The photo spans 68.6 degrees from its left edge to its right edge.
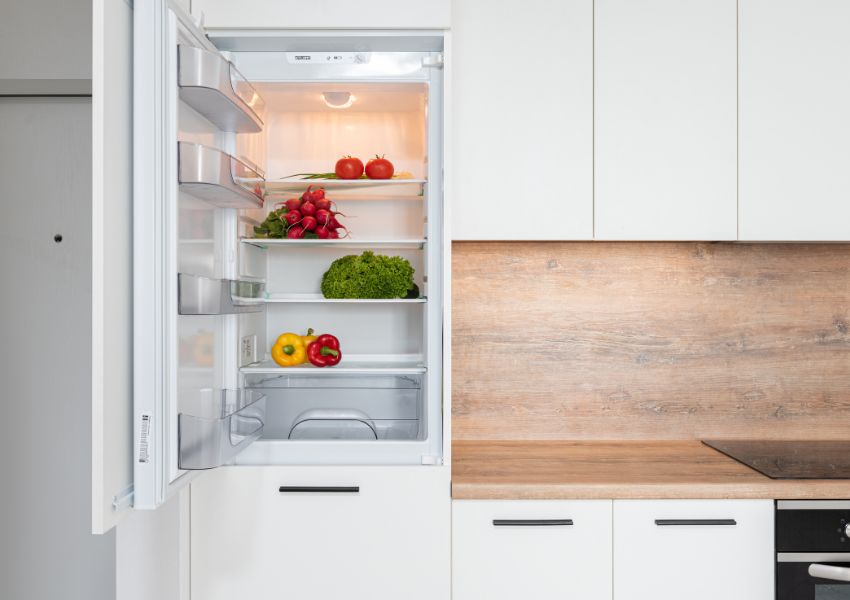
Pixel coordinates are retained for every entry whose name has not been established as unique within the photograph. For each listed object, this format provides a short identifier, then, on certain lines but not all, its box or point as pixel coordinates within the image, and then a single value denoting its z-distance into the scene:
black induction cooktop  1.71
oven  1.61
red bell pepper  1.91
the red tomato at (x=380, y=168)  1.83
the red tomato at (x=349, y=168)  1.85
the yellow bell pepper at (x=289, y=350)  1.90
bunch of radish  1.84
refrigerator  1.22
